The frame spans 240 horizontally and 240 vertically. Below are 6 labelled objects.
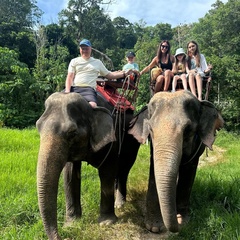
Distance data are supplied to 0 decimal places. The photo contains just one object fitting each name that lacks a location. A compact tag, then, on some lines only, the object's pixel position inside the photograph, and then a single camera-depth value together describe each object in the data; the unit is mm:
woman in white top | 5102
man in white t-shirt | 4232
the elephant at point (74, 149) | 3041
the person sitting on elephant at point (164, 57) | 5285
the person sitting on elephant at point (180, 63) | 5004
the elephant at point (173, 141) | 3012
